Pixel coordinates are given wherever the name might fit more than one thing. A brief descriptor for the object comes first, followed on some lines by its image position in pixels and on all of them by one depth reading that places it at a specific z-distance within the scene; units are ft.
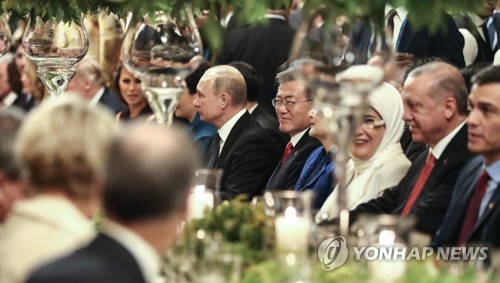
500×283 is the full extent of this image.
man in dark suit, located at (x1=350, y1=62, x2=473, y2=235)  31.79
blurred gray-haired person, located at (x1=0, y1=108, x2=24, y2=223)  21.24
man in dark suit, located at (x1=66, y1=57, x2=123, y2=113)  56.31
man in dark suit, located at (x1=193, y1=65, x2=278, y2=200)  42.59
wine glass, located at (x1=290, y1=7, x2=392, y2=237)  21.02
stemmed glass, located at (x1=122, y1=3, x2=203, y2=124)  26.06
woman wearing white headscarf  34.56
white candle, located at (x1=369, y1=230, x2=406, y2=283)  20.29
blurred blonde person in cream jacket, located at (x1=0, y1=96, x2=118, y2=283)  18.90
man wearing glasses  40.61
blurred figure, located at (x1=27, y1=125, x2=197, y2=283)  17.01
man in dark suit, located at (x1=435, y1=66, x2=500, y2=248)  28.16
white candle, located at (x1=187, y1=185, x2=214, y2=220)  26.04
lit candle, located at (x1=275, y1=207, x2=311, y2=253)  22.44
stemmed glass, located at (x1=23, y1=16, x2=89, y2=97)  32.88
